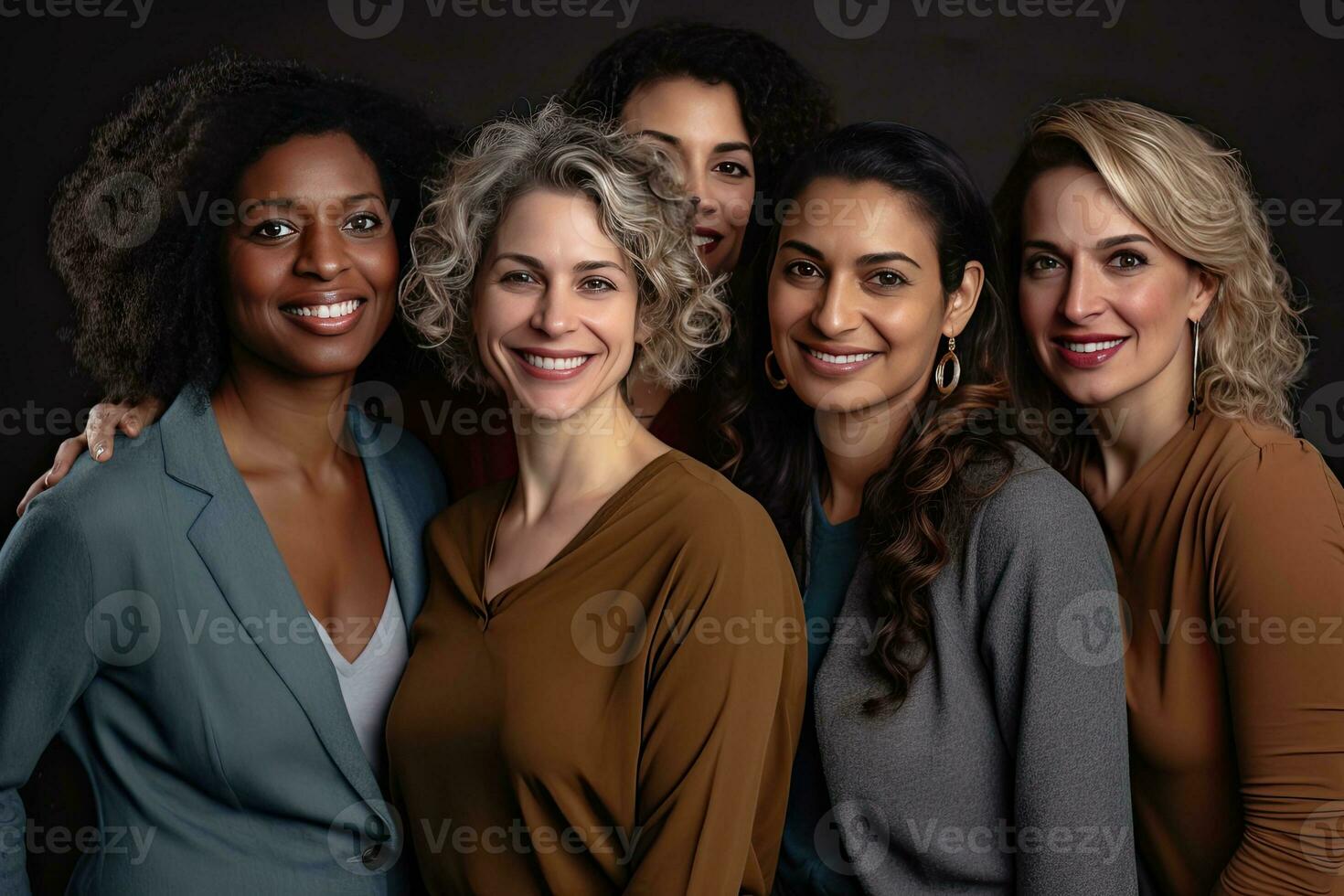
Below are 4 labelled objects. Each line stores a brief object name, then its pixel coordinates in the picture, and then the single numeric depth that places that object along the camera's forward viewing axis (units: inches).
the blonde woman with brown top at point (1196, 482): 108.8
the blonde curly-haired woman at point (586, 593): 99.0
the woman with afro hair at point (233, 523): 108.1
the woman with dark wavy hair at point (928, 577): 105.0
